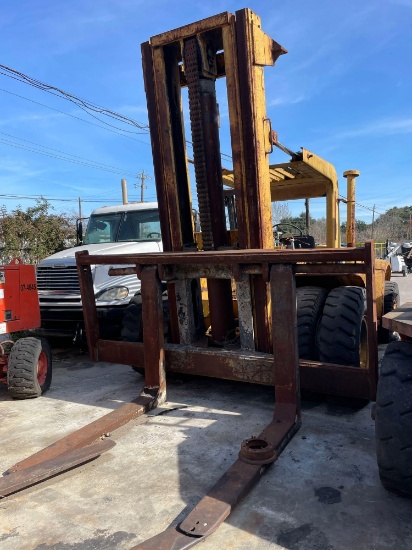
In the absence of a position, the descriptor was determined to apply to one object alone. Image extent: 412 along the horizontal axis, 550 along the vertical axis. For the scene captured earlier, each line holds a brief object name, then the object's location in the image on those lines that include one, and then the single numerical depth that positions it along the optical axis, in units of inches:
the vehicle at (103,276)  249.8
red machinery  187.3
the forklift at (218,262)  144.8
